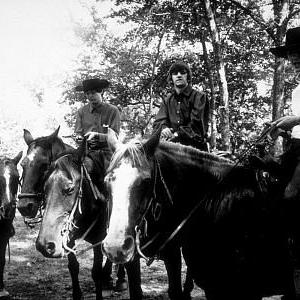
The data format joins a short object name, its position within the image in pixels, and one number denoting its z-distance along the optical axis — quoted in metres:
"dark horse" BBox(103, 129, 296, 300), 3.50
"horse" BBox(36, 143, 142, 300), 4.61
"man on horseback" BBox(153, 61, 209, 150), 5.46
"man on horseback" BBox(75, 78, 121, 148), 6.61
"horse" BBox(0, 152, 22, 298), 6.06
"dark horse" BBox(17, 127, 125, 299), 5.31
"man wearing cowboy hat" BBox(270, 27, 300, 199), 3.37
